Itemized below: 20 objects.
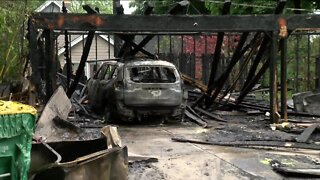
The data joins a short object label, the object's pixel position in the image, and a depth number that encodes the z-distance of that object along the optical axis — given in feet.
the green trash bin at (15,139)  15.23
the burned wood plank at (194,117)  44.93
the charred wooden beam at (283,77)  44.52
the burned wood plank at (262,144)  33.40
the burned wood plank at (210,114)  47.79
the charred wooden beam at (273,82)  43.96
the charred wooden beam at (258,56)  47.26
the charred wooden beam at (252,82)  49.51
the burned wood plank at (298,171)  25.54
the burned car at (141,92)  42.65
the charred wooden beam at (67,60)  51.57
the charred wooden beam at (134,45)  52.18
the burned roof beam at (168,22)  40.22
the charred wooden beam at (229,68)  48.37
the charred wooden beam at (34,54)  39.42
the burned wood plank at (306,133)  35.45
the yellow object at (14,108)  15.26
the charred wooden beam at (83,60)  43.79
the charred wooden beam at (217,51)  41.91
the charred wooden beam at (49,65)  41.16
